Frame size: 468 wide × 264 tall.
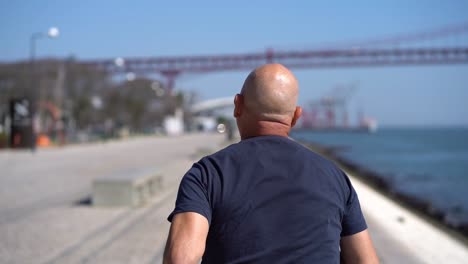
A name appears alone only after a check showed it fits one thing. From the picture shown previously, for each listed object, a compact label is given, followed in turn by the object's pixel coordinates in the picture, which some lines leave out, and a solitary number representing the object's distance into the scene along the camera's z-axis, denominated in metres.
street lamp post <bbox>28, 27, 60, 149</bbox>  28.56
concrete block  10.07
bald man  1.83
